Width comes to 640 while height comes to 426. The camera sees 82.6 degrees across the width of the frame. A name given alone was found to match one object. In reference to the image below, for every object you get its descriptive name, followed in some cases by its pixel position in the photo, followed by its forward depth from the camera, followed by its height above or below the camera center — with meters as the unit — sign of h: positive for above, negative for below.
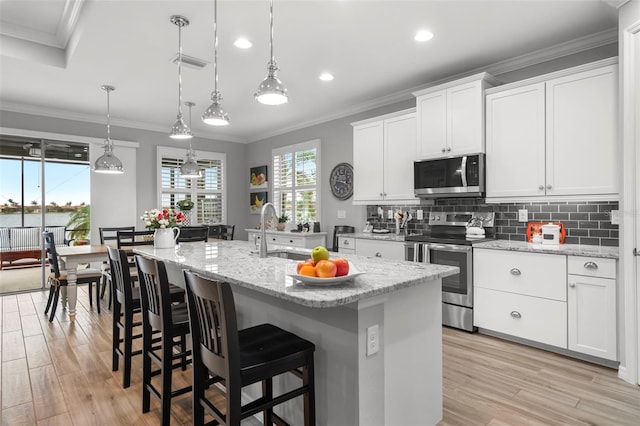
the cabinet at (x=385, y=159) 4.31 +0.66
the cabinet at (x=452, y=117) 3.60 +0.97
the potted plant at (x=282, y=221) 5.98 -0.15
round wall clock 5.39 +0.47
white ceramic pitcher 3.23 -0.21
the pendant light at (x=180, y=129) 3.23 +0.75
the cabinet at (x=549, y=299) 2.72 -0.73
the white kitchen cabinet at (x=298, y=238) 5.45 -0.41
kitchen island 1.55 -0.58
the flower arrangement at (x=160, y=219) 3.23 -0.05
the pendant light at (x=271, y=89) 2.08 +0.71
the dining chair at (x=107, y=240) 4.54 -0.38
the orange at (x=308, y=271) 1.59 -0.26
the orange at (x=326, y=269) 1.55 -0.25
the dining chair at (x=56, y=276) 4.11 -0.72
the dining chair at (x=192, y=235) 4.23 -0.26
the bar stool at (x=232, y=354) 1.41 -0.60
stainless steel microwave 3.60 +0.35
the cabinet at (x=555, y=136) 2.90 +0.64
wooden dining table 3.97 -0.52
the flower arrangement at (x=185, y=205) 5.88 +0.13
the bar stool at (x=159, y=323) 1.99 -0.64
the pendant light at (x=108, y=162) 4.35 +0.62
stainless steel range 3.49 -0.43
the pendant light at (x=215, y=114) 2.57 +0.70
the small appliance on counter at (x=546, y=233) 3.26 -0.21
